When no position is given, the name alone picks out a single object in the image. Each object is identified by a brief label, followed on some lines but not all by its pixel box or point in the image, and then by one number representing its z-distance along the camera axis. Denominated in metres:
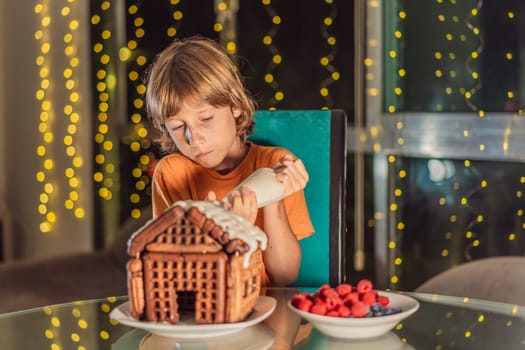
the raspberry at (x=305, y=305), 1.43
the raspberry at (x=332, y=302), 1.42
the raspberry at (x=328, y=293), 1.43
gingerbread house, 1.39
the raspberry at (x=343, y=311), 1.41
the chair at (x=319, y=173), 1.90
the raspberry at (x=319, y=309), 1.42
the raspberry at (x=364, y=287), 1.45
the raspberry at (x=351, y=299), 1.42
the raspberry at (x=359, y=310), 1.40
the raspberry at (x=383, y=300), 1.46
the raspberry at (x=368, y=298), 1.42
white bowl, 1.39
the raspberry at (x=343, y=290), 1.44
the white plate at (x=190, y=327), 1.39
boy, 1.67
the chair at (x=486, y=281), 2.15
